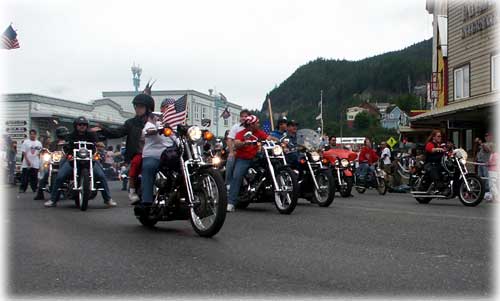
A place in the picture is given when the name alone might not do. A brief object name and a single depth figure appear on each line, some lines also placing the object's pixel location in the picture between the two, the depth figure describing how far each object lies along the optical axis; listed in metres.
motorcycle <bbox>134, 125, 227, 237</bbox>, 6.24
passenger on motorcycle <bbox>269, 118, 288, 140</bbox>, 11.30
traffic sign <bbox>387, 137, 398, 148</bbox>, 42.13
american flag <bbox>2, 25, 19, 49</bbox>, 20.77
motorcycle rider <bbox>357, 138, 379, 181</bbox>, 17.75
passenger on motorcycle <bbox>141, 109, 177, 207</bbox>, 7.09
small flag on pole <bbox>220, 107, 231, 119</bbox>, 56.62
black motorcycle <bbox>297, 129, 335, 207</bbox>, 11.05
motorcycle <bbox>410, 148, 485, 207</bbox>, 11.98
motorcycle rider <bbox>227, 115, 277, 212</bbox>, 9.84
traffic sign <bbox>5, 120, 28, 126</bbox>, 37.95
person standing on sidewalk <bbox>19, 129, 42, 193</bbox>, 16.64
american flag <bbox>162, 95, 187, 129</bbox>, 7.03
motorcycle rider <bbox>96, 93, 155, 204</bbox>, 7.52
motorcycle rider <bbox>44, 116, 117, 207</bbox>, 11.22
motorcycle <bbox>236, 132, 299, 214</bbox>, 9.43
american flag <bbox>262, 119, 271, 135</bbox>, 15.98
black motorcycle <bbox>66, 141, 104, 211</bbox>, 10.52
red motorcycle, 14.37
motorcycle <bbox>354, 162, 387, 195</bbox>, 17.53
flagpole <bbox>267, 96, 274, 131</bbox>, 16.72
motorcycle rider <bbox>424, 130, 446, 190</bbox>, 12.68
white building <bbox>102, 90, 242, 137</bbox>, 69.31
